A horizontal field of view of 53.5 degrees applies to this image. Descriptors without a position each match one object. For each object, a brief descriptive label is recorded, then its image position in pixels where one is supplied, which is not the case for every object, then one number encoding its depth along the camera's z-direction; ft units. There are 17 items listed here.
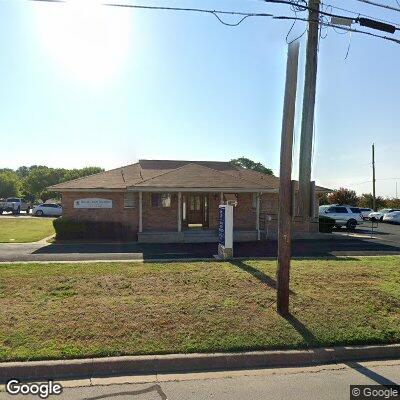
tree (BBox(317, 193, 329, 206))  171.14
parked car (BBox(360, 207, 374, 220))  141.18
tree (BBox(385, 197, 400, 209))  169.38
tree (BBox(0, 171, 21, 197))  229.25
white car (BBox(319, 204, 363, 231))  91.91
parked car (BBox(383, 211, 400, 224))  123.00
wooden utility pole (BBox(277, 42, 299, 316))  22.70
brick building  62.49
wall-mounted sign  66.08
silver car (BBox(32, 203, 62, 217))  133.80
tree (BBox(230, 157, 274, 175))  259.92
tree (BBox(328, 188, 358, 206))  168.66
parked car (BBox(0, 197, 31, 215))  148.77
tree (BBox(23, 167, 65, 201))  237.86
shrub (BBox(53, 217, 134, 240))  61.87
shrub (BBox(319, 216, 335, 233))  76.13
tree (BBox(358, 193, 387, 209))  177.37
